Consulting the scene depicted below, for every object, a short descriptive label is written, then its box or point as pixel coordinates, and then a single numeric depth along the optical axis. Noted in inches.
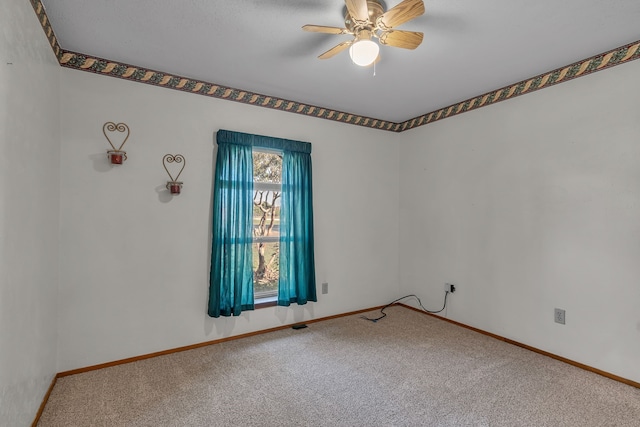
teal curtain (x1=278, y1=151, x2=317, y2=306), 139.4
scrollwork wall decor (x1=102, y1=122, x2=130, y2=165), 103.7
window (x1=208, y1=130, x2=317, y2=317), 123.7
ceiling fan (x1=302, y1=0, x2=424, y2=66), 68.6
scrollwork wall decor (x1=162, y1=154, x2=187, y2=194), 113.9
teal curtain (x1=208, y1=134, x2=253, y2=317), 121.3
